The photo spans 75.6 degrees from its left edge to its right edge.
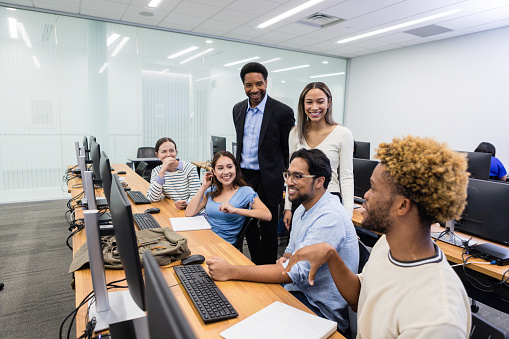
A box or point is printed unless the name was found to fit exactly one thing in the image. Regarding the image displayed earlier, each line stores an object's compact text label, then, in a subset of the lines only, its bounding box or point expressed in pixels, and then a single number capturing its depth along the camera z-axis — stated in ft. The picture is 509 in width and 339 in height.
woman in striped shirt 8.85
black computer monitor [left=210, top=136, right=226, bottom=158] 15.08
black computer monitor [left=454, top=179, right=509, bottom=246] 5.90
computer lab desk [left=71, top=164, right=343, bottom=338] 3.51
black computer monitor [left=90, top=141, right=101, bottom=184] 6.93
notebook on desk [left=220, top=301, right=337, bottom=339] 3.27
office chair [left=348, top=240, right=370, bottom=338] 4.09
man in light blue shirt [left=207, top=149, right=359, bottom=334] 4.43
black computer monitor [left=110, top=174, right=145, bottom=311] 2.59
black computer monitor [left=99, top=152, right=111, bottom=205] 4.62
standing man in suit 8.13
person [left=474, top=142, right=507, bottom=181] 13.15
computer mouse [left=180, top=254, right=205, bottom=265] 4.96
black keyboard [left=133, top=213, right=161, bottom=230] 6.56
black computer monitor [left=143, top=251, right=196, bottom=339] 1.11
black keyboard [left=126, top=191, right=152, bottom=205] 8.73
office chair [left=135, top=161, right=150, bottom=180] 14.96
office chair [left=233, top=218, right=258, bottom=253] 7.11
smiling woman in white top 7.09
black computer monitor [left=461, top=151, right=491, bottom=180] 8.91
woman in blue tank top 7.04
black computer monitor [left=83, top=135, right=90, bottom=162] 10.85
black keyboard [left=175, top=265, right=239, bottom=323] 3.60
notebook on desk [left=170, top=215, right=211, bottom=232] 6.73
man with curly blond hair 2.47
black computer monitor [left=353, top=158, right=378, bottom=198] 8.98
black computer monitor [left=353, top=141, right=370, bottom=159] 16.72
